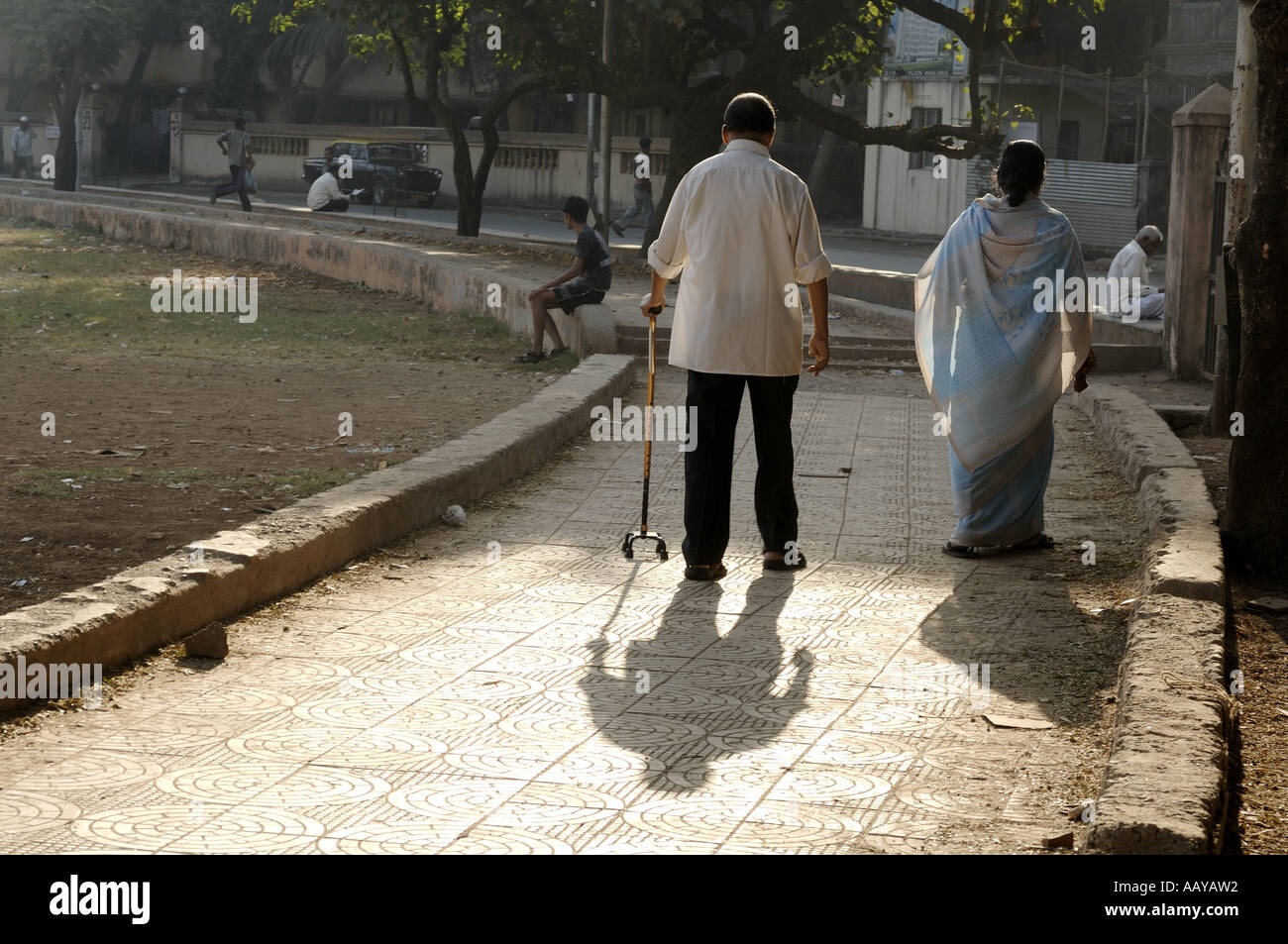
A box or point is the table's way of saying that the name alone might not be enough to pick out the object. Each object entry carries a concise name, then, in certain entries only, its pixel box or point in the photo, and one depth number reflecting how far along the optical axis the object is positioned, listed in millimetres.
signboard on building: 32594
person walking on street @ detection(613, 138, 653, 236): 29739
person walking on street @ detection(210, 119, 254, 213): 29391
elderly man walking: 6199
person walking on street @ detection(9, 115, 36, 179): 45406
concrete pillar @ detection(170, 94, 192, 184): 44688
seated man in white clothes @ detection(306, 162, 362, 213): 30703
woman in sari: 6703
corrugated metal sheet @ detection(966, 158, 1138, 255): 29312
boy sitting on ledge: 13133
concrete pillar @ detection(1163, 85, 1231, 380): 12391
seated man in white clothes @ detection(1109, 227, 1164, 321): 16031
